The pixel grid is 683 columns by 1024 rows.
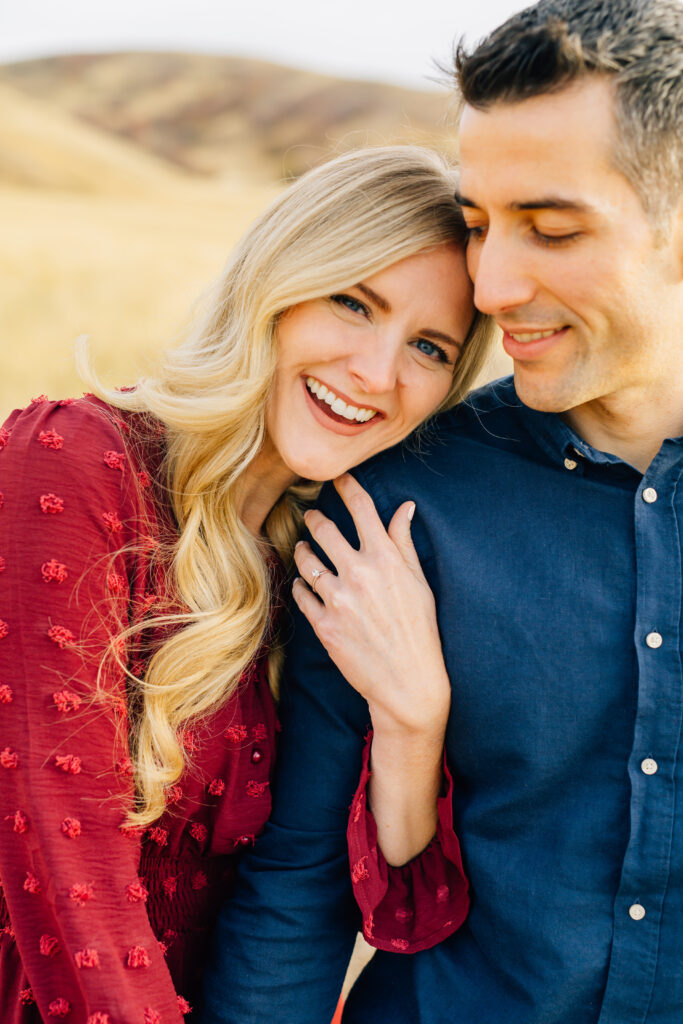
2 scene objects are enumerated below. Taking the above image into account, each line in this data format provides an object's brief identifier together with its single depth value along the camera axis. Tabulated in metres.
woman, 0.85
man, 0.85
